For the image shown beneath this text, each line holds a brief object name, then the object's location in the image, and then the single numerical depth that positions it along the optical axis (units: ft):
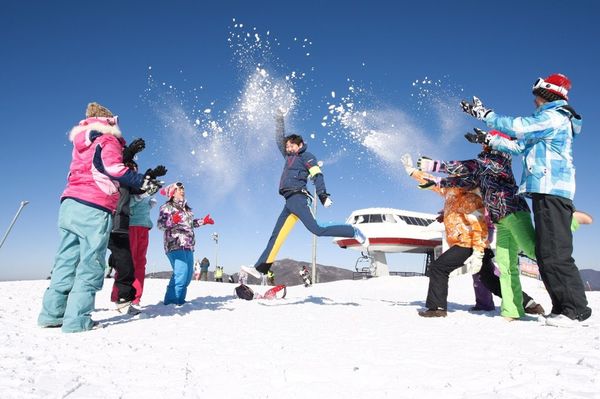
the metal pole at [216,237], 120.56
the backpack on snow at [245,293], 21.29
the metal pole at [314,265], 75.72
